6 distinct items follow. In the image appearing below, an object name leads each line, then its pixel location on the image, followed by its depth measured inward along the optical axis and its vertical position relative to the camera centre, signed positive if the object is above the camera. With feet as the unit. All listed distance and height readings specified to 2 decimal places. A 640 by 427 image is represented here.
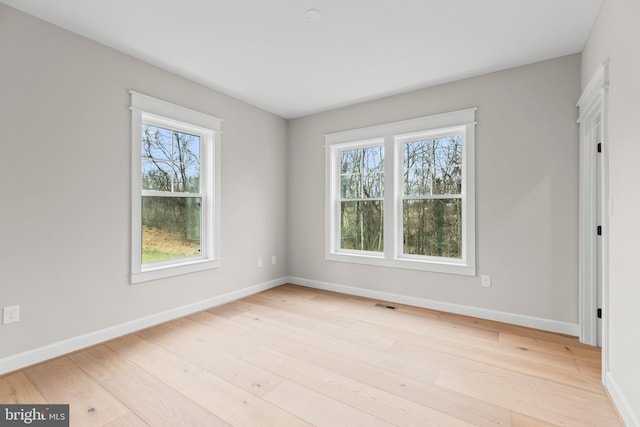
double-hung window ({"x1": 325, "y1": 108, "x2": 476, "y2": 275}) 11.09 +0.84
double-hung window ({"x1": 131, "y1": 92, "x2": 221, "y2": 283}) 9.45 +0.86
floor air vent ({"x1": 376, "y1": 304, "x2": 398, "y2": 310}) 11.57 -3.67
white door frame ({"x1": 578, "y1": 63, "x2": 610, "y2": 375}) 8.28 -0.04
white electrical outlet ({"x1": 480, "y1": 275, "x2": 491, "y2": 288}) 10.36 -2.36
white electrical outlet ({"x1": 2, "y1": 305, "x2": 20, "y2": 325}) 6.91 -2.39
